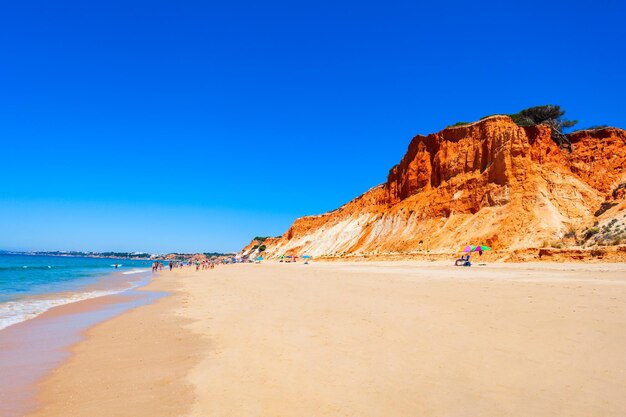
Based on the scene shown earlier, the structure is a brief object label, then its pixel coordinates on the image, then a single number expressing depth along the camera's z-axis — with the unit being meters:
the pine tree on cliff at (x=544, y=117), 58.15
